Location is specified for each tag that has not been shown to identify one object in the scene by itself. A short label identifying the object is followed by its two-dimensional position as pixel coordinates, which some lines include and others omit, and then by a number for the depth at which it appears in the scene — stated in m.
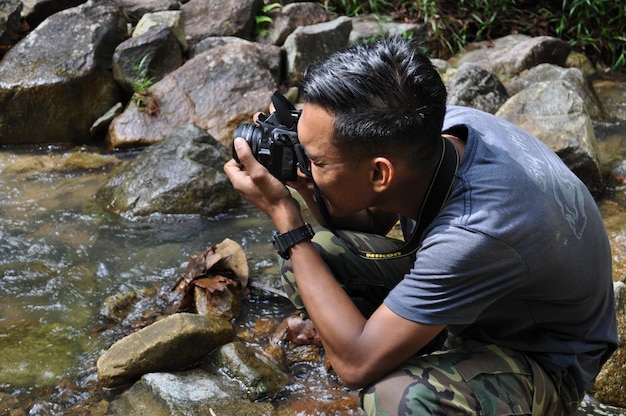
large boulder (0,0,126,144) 5.54
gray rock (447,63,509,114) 5.36
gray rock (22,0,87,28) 6.49
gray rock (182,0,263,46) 6.73
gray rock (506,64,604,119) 5.83
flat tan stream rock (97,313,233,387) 2.70
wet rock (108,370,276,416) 2.51
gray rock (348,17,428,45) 6.98
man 1.75
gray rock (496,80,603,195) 4.29
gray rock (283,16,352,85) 6.36
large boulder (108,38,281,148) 5.53
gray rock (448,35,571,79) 6.66
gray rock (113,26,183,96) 5.87
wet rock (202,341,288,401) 2.72
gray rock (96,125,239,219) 4.37
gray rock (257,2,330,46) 6.90
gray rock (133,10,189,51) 6.32
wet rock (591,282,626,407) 2.59
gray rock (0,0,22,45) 6.00
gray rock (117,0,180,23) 6.84
